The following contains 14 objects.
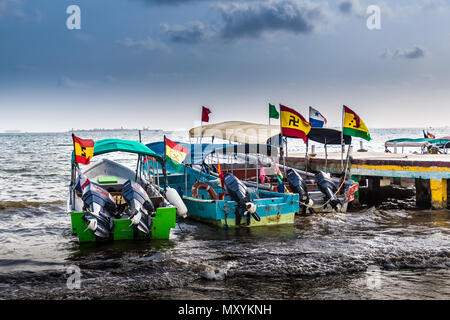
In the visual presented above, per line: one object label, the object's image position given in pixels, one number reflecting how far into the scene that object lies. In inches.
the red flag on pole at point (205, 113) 673.0
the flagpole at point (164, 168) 425.9
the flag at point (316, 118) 656.4
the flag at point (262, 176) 564.4
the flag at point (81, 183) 411.2
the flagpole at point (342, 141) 558.4
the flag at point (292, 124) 509.4
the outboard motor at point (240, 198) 429.4
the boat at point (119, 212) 368.5
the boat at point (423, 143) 1033.5
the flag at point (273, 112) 707.4
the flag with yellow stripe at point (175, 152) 401.1
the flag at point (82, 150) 372.3
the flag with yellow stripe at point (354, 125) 554.6
